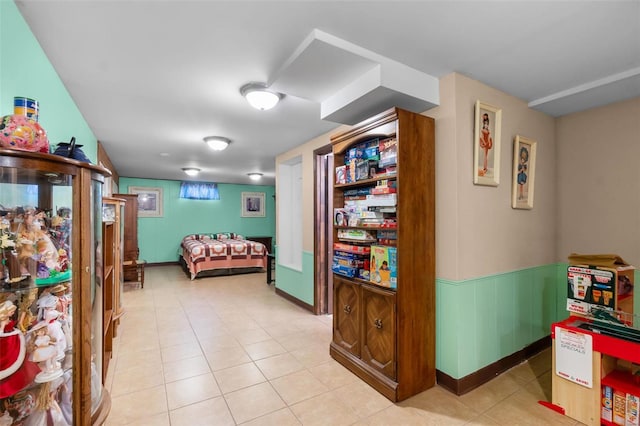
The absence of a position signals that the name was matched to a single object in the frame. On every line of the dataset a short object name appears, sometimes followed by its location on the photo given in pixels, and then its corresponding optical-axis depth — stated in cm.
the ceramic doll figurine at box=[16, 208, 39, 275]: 131
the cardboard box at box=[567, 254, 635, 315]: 222
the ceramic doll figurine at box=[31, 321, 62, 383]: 128
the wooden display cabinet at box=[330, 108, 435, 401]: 222
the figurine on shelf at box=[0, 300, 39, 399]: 117
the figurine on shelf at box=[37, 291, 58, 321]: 132
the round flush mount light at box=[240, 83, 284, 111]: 247
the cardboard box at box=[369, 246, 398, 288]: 227
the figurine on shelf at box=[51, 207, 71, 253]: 141
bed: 668
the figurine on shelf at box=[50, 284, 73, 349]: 136
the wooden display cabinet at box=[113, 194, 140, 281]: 610
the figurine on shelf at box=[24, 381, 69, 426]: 130
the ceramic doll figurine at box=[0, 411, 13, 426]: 122
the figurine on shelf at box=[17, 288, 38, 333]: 127
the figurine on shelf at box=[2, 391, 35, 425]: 125
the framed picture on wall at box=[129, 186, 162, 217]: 816
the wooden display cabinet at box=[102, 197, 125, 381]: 282
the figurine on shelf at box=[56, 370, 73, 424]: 138
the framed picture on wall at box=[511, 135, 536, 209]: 270
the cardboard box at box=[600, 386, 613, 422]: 191
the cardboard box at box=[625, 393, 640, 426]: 182
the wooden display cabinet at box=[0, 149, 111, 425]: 127
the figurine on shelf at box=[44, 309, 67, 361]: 132
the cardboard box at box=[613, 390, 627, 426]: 186
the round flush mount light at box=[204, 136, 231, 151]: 410
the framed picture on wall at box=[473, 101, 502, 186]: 238
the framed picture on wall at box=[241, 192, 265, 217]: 970
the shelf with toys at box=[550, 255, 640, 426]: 188
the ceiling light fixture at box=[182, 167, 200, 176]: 667
